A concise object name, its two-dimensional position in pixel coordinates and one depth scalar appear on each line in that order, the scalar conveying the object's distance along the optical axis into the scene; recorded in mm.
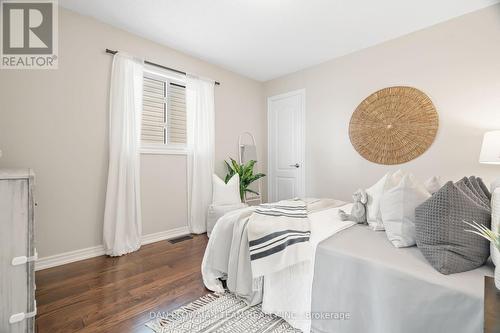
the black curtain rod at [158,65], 2498
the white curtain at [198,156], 3178
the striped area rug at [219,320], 1340
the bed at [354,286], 901
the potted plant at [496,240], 639
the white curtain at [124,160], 2432
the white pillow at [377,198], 1527
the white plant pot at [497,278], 694
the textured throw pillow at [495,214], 914
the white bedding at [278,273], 1313
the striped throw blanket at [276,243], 1340
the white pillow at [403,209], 1249
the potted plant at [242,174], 3486
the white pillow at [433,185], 1480
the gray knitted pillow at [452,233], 990
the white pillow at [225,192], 3135
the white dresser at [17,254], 1121
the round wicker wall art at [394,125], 2600
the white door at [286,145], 3791
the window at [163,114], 2895
